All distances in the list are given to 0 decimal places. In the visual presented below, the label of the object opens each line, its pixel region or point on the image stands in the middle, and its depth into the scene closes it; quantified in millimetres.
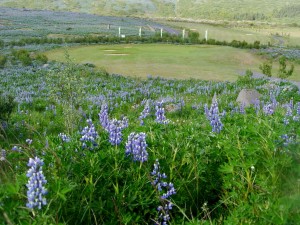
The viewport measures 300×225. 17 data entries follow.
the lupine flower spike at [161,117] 4988
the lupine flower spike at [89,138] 3848
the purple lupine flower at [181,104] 11336
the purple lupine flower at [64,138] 4184
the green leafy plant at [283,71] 20203
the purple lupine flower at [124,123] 4699
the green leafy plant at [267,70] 21875
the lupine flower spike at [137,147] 3642
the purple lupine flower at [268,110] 5729
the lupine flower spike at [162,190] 3418
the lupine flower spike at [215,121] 4750
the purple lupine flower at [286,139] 3836
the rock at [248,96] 12089
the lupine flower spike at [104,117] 5172
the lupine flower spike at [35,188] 2508
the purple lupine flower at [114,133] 3900
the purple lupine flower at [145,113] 5683
